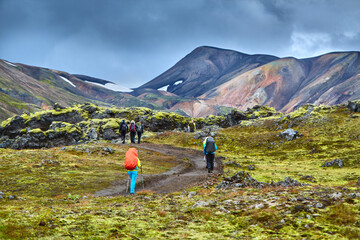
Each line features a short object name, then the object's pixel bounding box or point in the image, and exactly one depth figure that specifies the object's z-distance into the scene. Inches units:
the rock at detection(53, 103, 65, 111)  3235.7
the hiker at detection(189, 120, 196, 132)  2569.6
